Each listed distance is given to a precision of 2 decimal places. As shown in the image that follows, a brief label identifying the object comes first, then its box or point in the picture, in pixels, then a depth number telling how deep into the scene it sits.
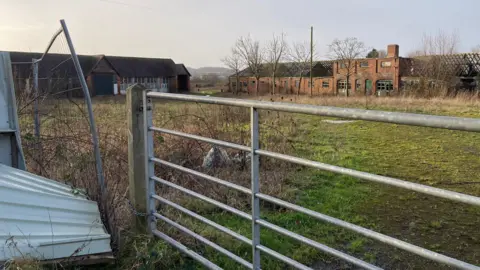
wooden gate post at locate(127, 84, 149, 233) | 3.56
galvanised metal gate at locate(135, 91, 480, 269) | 1.60
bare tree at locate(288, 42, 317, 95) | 54.94
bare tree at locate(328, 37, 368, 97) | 49.88
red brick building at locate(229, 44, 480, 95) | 40.72
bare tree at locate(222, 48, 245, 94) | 61.50
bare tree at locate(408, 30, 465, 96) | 37.09
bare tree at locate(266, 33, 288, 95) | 56.28
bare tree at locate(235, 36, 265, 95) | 58.54
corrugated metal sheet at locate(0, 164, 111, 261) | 2.82
